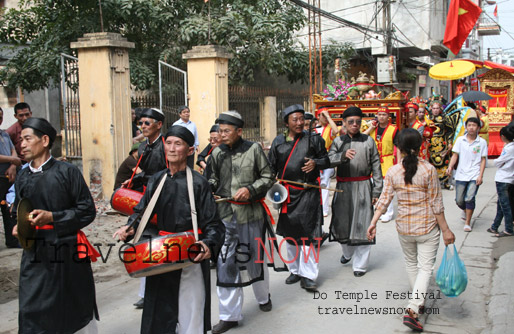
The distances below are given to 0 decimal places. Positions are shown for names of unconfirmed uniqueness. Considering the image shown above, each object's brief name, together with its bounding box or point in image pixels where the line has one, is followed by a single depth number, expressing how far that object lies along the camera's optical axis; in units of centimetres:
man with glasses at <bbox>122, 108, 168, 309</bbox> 525
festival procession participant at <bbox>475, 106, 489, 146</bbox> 1362
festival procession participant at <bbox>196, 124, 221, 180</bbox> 560
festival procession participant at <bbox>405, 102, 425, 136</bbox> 1032
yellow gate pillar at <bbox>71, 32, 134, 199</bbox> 952
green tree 1248
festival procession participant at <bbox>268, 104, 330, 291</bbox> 553
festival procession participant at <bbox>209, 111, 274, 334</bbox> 464
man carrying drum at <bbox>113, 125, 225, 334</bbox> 353
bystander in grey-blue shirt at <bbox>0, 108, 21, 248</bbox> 688
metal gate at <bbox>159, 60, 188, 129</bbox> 1144
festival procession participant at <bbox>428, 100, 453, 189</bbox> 1159
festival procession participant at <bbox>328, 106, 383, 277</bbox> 602
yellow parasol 1339
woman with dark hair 444
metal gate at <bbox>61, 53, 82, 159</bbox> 1025
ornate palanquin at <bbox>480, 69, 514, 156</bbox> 1852
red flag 1569
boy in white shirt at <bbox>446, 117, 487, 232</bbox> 775
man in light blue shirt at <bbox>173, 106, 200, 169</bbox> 1026
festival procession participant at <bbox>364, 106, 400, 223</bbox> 859
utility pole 1947
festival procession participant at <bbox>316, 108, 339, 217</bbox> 902
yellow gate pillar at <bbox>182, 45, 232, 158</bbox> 1138
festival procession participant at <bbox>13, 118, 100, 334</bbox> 347
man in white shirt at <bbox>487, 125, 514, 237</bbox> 741
